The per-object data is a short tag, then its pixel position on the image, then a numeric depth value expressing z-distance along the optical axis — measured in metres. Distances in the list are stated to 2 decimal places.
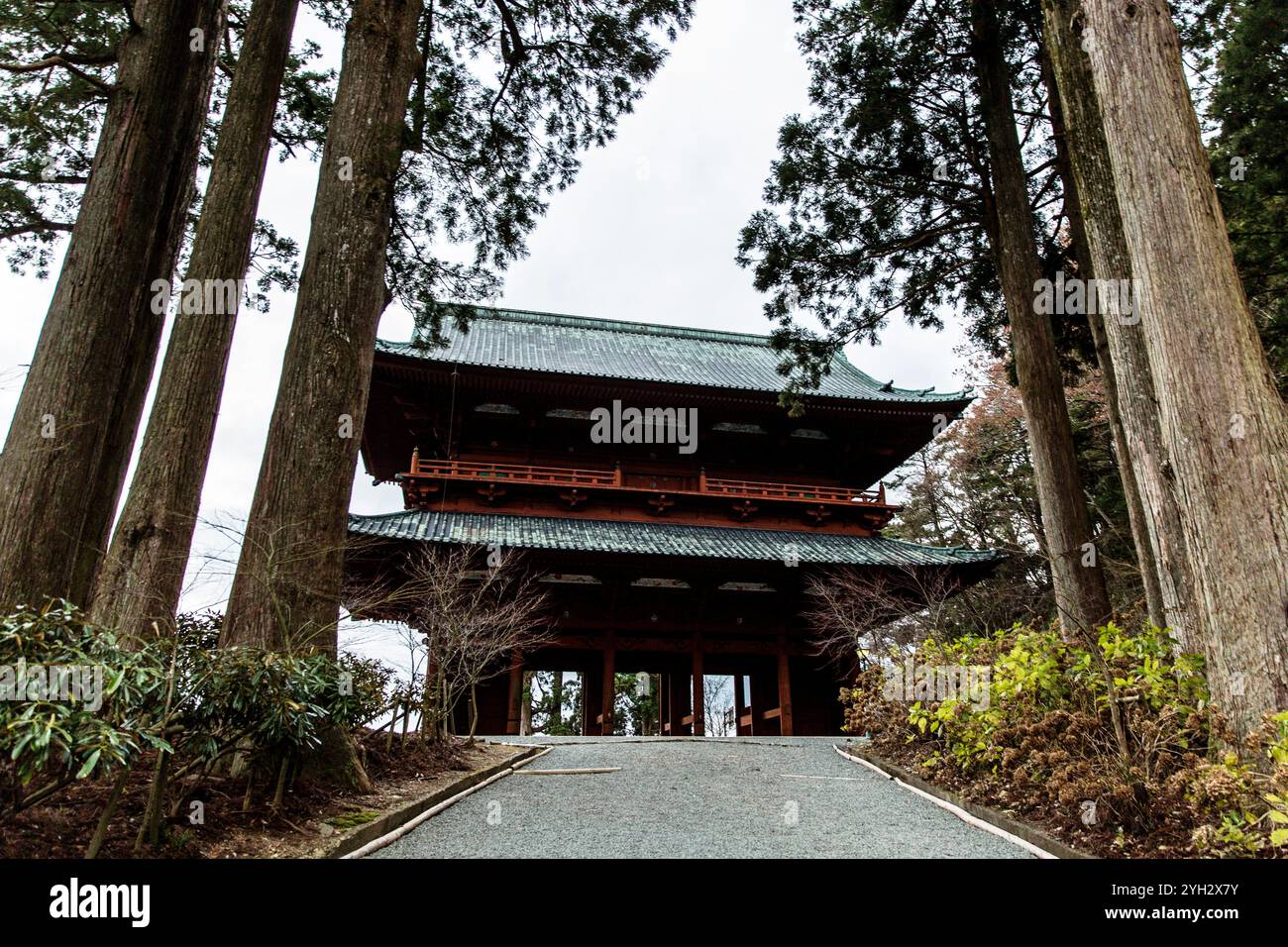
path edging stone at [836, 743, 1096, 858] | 3.69
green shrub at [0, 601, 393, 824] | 2.32
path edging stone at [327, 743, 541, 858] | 3.46
